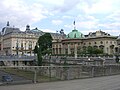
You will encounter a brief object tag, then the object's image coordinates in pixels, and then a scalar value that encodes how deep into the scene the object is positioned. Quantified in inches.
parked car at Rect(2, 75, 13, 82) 386.9
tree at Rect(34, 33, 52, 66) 2524.5
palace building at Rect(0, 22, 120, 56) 2622.7
